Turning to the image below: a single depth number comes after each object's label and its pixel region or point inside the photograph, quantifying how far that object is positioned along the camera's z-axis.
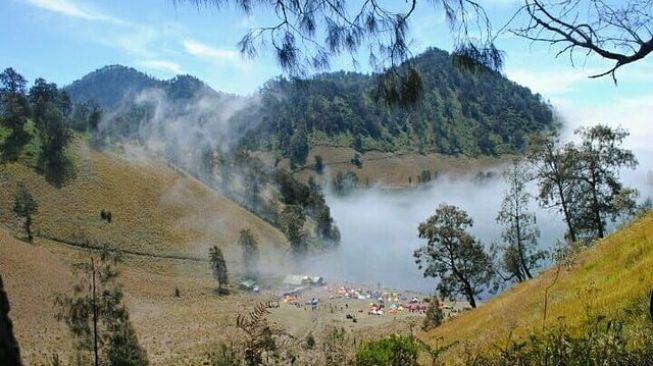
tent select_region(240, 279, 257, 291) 85.12
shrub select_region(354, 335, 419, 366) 5.99
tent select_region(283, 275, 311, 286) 90.31
